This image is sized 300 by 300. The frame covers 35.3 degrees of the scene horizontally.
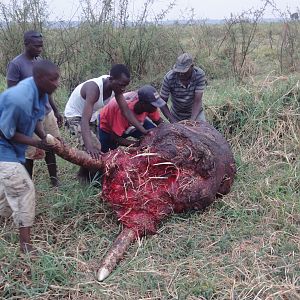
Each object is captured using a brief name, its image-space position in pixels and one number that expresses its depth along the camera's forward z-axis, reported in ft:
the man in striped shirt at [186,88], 15.49
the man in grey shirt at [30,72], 13.38
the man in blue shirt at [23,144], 9.77
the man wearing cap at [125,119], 13.47
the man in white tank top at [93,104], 12.56
